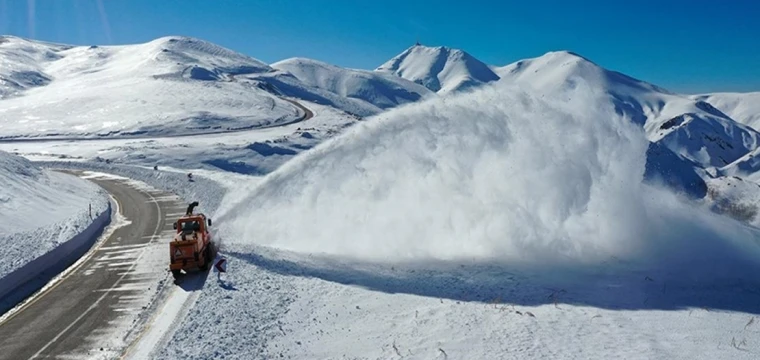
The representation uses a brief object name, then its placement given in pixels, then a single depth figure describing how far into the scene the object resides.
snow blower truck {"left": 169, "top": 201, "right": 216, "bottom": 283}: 23.00
